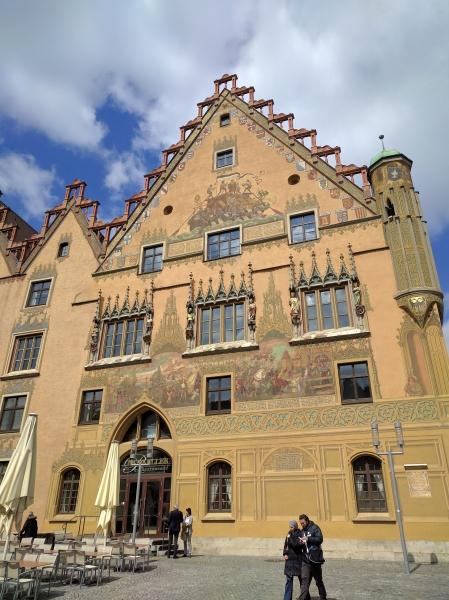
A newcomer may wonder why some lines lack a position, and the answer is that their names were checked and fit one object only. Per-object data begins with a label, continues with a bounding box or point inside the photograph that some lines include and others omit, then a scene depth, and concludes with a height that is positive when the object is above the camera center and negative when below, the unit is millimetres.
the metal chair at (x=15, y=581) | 7414 -895
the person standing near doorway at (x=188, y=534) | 13812 -344
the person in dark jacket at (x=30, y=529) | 14883 -233
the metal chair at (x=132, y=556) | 10947 -776
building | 14211 +6232
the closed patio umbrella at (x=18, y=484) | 10852 +822
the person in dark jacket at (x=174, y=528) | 13398 -168
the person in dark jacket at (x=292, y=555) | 6908 -472
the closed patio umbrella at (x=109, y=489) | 13971 +927
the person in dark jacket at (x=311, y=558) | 6984 -507
